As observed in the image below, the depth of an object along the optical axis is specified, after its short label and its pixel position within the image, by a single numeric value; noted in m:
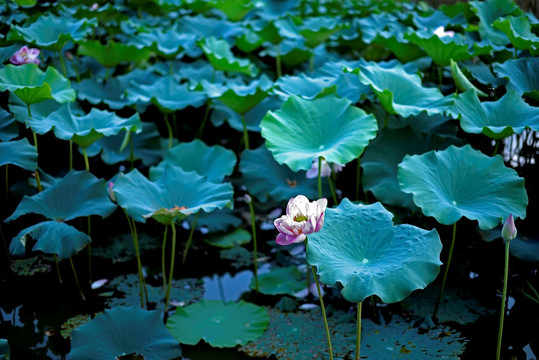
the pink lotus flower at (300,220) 1.28
